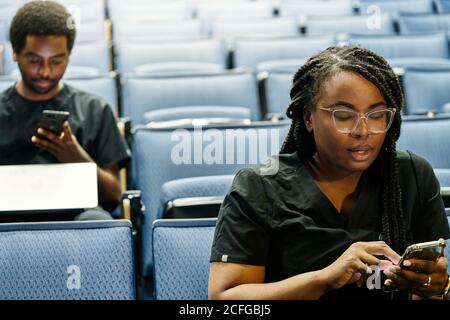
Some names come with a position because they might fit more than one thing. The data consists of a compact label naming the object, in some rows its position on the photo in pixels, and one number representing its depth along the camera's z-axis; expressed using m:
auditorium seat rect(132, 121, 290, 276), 3.11
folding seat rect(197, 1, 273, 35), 5.43
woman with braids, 2.23
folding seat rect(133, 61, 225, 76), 4.14
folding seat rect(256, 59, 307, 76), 4.08
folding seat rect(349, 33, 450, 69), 4.34
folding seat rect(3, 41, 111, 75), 4.29
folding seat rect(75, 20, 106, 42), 4.89
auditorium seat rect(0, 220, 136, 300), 2.43
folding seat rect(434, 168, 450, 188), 2.74
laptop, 2.80
